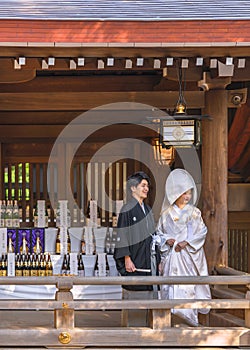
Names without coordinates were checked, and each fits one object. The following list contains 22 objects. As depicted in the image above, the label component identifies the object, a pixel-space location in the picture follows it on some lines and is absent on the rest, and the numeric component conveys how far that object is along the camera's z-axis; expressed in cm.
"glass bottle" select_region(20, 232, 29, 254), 880
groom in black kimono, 653
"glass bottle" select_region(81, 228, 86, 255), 877
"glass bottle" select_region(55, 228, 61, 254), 889
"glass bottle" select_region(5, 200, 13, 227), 941
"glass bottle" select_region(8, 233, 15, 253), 871
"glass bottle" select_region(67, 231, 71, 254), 887
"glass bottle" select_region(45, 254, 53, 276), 847
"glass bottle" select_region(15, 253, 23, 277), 855
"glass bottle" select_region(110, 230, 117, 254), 881
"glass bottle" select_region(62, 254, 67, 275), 852
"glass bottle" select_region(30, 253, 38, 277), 852
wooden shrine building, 624
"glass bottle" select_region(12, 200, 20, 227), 944
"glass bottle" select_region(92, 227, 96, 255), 874
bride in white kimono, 695
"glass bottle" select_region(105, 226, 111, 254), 879
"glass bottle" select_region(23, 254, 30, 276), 853
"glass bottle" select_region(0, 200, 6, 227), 942
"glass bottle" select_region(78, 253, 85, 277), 853
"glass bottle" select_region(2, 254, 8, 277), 852
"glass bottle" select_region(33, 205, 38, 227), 961
